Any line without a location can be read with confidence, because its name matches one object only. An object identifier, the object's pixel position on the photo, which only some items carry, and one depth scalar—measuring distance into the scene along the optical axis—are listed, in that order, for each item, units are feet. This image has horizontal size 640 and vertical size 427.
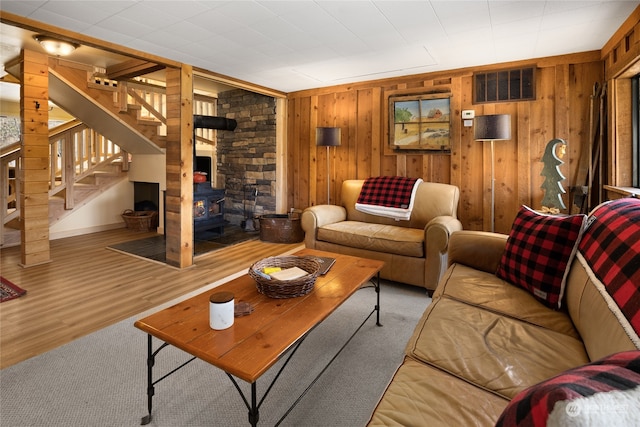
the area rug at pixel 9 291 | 9.36
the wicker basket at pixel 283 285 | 5.55
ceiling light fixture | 10.78
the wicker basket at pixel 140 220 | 17.87
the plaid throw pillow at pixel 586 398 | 1.30
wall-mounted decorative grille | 11.76
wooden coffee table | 3.93
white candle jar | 4.55
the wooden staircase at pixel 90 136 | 14.33
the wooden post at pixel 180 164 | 12.05
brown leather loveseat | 9.77
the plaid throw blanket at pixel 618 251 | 3.36
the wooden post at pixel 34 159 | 11.83
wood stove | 15.65
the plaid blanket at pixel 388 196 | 12.25
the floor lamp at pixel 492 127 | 10.64
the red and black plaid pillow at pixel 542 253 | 5.35
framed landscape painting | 13.17
